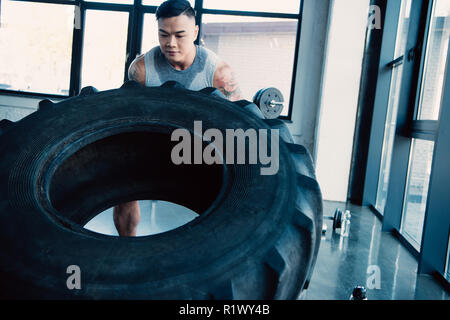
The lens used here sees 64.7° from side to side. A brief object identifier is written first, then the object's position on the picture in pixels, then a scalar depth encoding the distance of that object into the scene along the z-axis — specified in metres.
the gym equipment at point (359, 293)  1.49
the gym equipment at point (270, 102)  2.79
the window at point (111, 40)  4.99
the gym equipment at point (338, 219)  2.71
